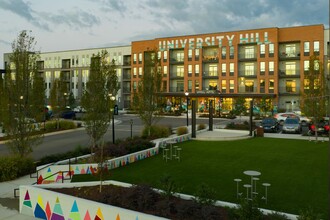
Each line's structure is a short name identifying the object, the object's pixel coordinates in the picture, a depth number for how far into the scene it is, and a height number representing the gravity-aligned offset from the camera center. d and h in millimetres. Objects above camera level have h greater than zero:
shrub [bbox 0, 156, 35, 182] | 13930 -2945
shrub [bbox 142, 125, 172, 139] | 25500 -2426
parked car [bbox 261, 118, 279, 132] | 30814 -2279
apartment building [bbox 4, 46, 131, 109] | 75875 +10000
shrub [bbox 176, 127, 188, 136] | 26625 -2431
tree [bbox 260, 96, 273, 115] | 50419 -493
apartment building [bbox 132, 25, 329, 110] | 55438 +7852
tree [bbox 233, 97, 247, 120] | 49219 -686
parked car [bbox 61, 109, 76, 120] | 48788 -1805
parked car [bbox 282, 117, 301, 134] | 29734 -2395
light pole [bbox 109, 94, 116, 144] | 17256 +262
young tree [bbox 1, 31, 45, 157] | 15125 +256
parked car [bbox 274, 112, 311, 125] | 38306 -1837
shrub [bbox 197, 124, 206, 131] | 30756 -2422
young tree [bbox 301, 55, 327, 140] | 23797 +723
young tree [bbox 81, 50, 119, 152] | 16703 +200
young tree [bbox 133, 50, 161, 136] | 25406 +779
